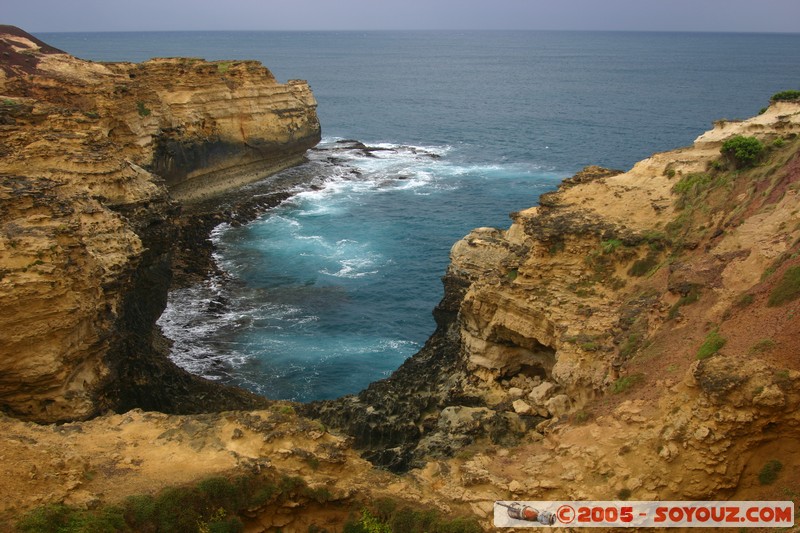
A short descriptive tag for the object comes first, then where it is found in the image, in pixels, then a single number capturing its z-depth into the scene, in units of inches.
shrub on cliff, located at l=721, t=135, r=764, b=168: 1262.3
